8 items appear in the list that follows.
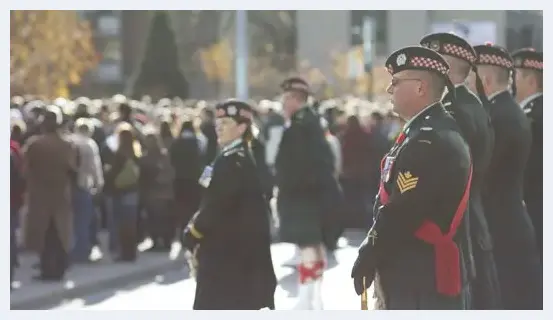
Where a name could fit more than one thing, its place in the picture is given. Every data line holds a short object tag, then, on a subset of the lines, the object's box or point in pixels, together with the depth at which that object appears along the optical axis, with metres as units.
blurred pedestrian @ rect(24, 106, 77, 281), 21.19
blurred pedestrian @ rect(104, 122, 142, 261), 23.97
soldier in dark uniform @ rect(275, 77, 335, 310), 19.84
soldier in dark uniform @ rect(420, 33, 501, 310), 13.05
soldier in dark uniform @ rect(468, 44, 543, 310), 14.54
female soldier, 13.92
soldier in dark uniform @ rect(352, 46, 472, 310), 10.89
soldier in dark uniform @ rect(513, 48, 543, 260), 16.19
